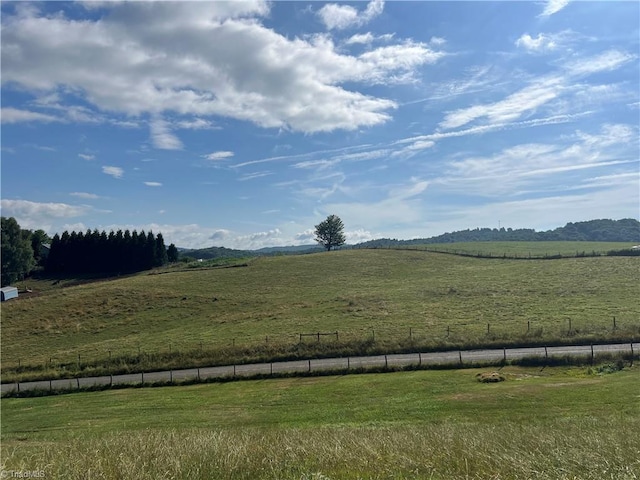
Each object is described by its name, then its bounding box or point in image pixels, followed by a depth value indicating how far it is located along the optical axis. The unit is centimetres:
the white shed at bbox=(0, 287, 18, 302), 7348
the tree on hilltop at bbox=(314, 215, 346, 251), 13600
